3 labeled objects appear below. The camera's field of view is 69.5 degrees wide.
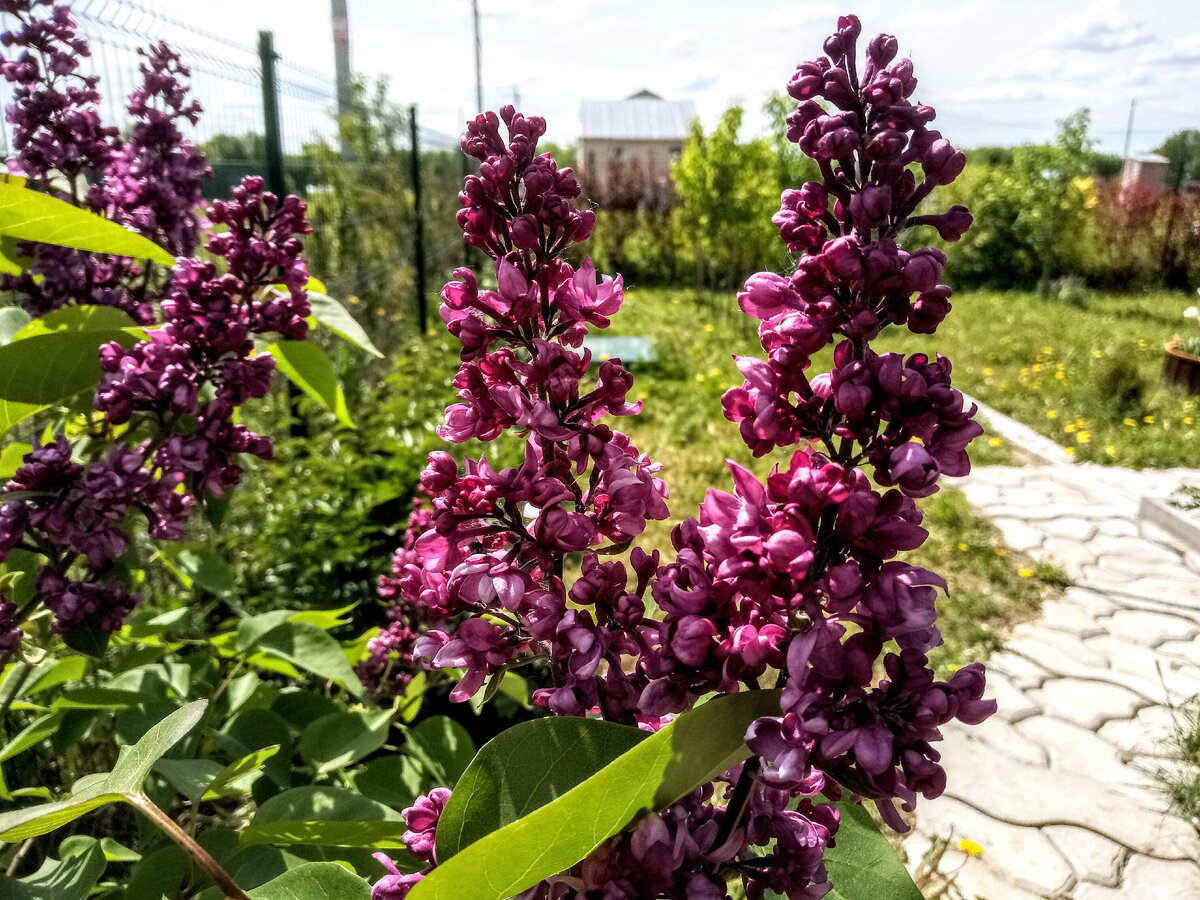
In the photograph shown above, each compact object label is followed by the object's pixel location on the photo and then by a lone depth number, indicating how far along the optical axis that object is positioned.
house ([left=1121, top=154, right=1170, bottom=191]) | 25.52
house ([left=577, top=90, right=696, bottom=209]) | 38.59
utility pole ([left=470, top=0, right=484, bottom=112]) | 20.19
